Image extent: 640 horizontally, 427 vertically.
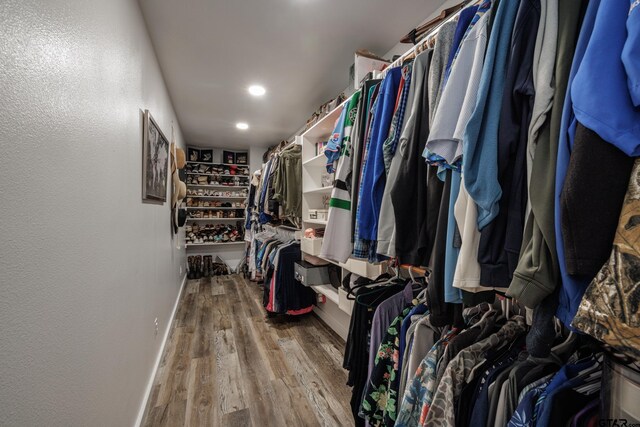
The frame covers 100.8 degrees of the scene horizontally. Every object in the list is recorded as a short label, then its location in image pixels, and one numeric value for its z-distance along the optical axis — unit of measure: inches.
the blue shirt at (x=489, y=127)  23.1
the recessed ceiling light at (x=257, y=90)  106.8
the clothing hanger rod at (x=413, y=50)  41.3
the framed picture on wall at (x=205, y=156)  205.8
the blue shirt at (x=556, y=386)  22.1
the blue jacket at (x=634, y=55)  14.9
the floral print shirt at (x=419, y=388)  34.0
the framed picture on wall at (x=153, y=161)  65.0
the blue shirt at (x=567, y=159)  18.2
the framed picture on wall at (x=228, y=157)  212.7
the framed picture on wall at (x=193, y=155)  201.0
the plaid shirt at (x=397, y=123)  35.9
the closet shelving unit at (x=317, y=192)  90.4
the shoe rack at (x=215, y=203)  201.0
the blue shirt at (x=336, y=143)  51.9
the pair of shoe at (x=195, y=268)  184.7
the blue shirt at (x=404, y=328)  41.3
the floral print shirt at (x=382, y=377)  42.6
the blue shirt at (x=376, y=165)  37.8
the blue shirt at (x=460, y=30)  30.1
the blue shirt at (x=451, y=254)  26.4
